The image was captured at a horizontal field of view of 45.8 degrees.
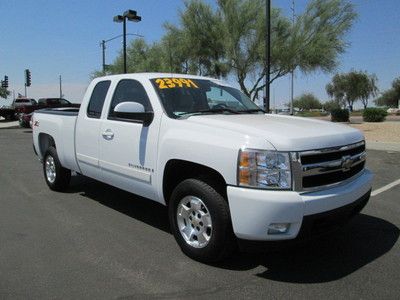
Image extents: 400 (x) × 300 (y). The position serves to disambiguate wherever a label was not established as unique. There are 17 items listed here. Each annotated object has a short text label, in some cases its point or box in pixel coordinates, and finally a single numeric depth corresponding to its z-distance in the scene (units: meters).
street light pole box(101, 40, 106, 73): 42.25
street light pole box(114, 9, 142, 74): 24.27
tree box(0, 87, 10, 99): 93.23
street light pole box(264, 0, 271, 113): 16.36
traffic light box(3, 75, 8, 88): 44.12
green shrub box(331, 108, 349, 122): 30.91
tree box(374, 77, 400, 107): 85.39
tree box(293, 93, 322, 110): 119.56
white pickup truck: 4.01
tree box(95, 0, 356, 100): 25.96
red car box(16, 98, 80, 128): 25.22
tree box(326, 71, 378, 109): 67.25
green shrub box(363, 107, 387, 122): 31.34
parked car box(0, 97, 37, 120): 38.22
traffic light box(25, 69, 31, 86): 37.88
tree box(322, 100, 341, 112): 78.50
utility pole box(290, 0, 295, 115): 43.51
